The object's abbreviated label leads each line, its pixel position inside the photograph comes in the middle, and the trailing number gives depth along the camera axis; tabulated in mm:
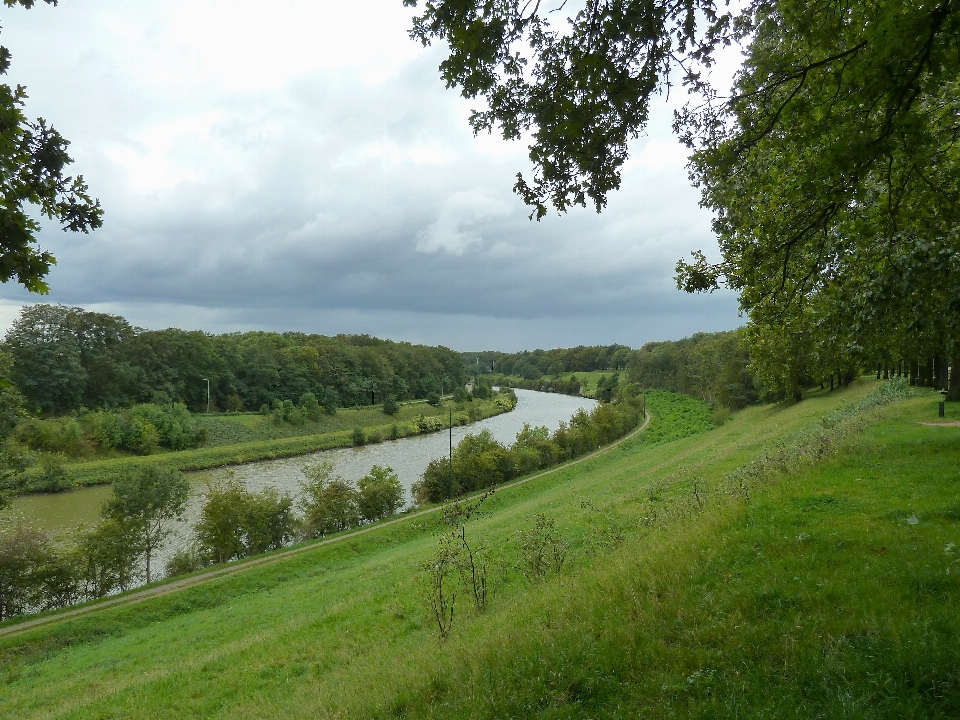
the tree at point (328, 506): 31312
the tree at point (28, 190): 4930
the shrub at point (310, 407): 77375
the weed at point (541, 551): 9117
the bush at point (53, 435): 47094
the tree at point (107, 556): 23062
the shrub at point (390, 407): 87625
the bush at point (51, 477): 38719
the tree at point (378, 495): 33281
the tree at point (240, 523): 27562
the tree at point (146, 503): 25047
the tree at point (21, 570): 20984
